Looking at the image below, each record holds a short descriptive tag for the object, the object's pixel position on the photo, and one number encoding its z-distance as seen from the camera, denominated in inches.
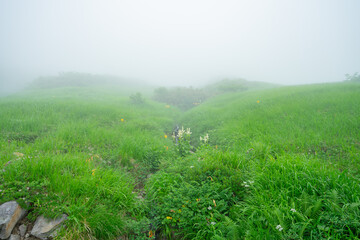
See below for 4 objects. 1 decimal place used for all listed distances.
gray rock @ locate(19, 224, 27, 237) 106.6
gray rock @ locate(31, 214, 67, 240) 105.3
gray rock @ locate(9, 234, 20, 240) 103.1
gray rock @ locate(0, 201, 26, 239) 101.3
